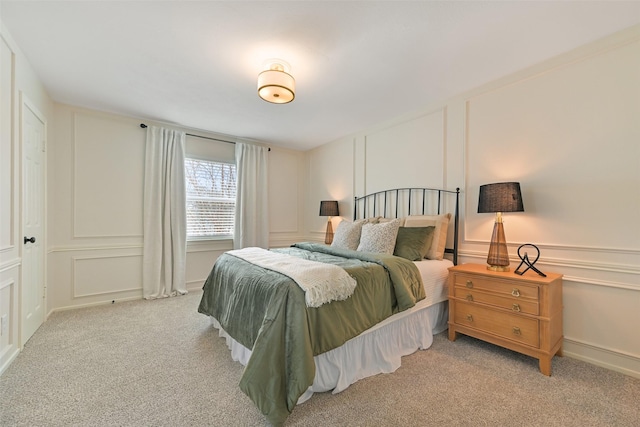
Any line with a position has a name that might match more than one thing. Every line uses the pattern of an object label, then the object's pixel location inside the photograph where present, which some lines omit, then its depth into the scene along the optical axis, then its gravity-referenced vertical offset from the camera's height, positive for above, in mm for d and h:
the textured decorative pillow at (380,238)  2750 -261
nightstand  1979 -754
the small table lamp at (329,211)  4387 +6
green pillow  2711 -304
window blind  4219 +194
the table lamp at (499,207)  2230 +52
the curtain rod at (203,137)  3746 +1127
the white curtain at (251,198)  4496 +210
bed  1532 -656
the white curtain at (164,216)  3758 -89
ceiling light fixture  2182 +1015
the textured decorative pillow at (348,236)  3148 -281
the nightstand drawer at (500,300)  2031 -691
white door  2391 -104
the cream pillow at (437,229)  2832 -171
